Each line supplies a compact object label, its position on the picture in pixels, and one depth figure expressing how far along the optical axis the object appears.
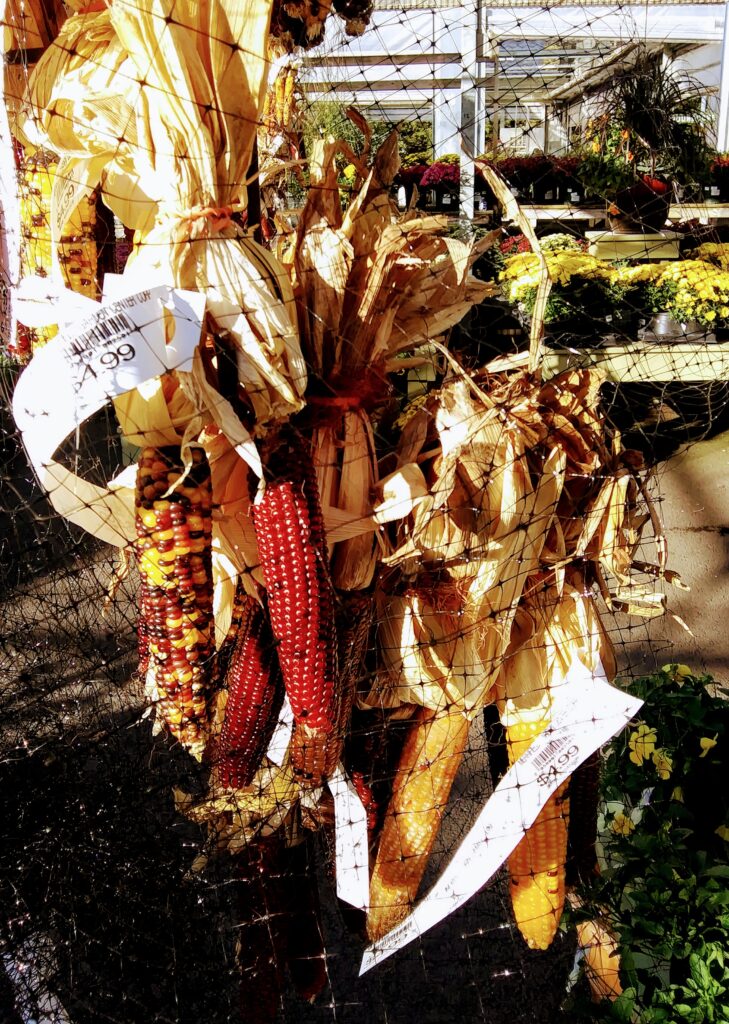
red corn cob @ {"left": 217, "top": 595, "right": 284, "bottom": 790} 0.75
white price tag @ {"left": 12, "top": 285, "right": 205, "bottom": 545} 0.55
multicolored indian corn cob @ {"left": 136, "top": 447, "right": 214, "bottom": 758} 0.62
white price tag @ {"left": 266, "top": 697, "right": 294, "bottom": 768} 0.92
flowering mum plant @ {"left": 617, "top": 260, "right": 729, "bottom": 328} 2.27
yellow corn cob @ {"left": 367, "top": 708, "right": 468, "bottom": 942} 0.93
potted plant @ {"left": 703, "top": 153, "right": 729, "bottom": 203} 2.31
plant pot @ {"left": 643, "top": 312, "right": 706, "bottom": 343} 1.93
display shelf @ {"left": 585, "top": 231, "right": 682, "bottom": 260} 2.59
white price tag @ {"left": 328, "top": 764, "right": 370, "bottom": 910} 0.88
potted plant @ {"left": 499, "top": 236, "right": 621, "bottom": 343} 1.88
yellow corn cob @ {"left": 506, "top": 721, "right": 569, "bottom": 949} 1.01
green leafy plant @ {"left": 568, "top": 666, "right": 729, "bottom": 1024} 0.98
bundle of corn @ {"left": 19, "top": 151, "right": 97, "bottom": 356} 0.69
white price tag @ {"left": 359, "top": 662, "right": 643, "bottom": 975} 0.82
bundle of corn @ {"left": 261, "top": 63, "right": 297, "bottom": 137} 0.88
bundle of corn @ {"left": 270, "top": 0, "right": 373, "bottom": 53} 0.61
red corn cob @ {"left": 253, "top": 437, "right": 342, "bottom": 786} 0.64
